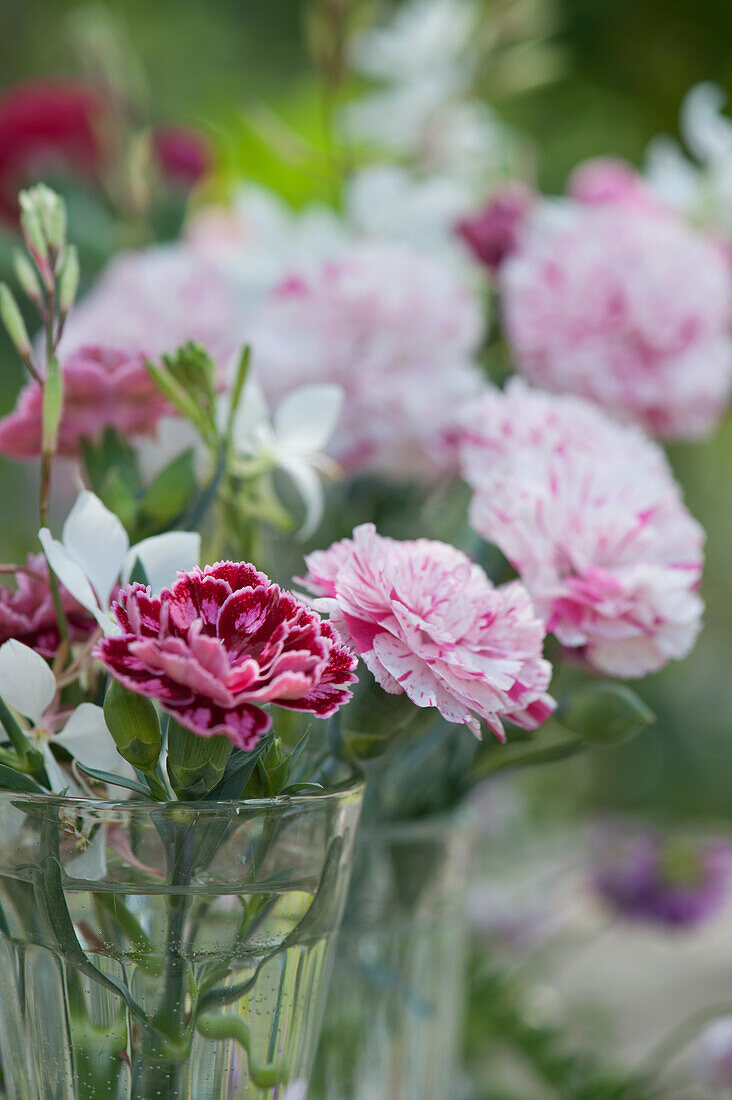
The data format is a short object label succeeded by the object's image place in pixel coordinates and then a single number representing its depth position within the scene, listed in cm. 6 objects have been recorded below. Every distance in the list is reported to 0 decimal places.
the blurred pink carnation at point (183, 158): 89
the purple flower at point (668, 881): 92
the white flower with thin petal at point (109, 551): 53
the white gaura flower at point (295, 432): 59
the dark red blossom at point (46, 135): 92
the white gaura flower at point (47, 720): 52
